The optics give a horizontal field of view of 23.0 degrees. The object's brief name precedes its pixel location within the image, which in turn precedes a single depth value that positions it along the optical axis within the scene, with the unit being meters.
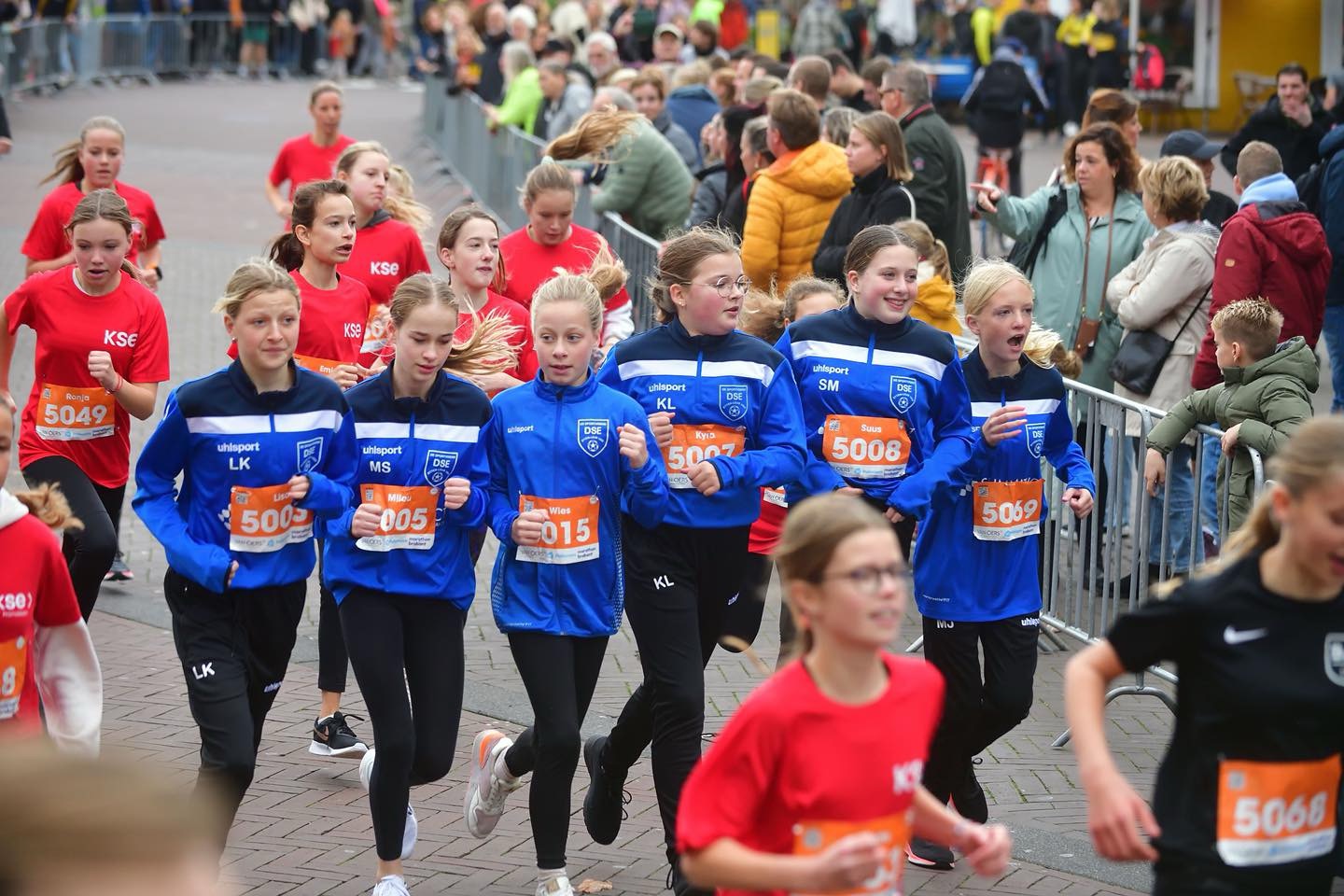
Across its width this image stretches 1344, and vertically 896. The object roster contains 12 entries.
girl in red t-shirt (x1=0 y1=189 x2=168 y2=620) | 12.26
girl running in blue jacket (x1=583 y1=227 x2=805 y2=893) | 10.17
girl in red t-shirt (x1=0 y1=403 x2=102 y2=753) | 7.55
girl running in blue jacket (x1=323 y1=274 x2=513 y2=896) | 9.62
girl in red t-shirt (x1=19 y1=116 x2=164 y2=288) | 15.51
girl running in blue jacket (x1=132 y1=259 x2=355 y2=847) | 9.47
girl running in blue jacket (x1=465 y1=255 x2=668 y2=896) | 9.74
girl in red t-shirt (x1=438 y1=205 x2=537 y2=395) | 12.64
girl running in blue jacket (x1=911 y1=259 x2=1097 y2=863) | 10.52
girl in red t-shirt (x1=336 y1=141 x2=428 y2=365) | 14.51
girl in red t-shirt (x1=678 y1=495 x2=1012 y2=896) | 6.03
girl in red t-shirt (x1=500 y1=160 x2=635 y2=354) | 13.89
